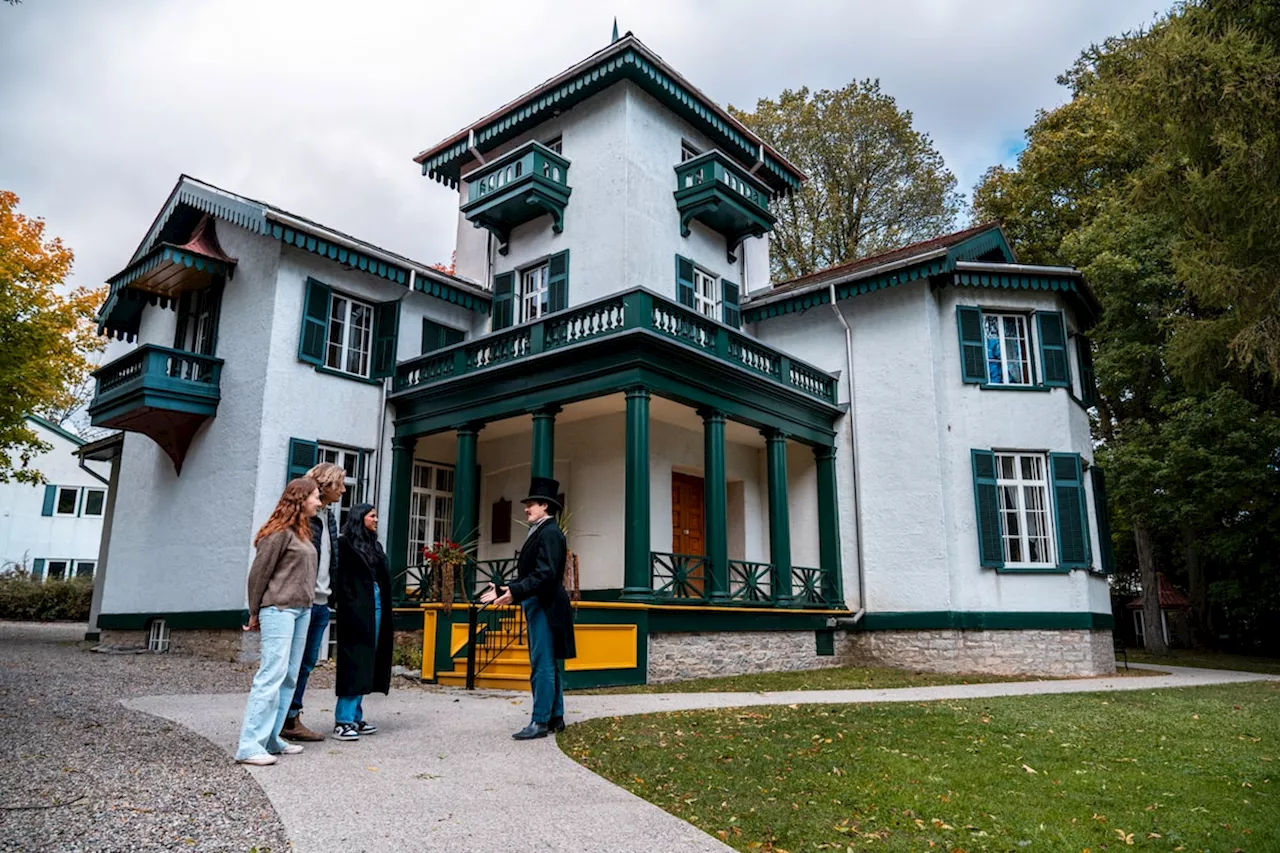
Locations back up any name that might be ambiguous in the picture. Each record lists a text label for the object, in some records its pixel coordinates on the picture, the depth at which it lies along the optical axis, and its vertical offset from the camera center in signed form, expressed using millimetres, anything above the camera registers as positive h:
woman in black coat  6535 -119
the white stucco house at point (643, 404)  14789 +3462
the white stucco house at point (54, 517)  34312 +3340
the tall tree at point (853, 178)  28969 +13797
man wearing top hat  7020 -42
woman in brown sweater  5609 -38
